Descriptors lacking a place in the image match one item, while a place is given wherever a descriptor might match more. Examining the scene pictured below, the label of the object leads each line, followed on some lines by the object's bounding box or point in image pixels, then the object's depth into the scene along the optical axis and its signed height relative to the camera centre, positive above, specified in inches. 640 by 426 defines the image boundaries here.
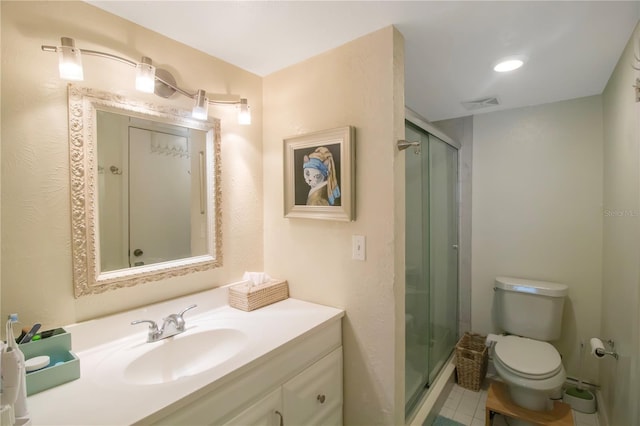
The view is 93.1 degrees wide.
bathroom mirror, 46.0 +3.3
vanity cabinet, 37.6 -27.1
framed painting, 56.8 +6.7
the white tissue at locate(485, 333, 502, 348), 84.6 -37.6
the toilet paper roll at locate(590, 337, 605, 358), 58.9 -28.4
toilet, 70.7 -36.9
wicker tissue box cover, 61.0 -17.8
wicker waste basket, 89.6 -47.6
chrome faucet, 48.7 -19.6
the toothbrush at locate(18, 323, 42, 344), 37.7 -15.5
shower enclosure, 73.9 -14.6
